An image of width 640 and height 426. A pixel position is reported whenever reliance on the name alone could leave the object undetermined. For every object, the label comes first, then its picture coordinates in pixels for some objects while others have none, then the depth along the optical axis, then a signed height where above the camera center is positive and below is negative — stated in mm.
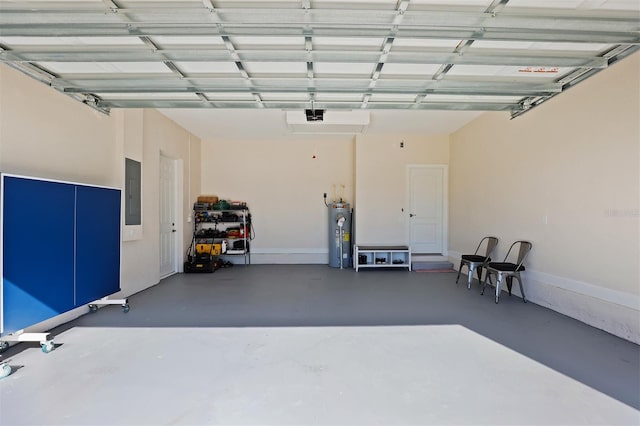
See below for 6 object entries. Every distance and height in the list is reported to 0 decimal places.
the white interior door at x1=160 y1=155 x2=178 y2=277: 6027 -138
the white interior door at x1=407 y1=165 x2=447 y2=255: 7176 +30
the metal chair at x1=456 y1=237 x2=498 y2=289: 5026 -852
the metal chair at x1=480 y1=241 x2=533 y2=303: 4234 -838
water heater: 7055 -614
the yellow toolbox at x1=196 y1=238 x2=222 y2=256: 6754 -868
